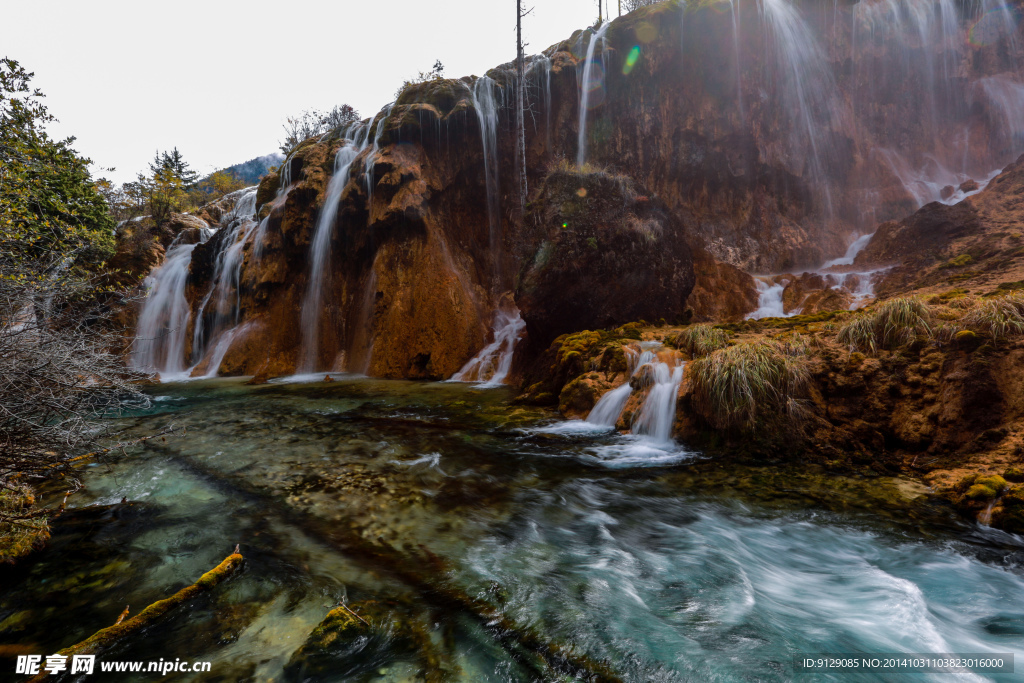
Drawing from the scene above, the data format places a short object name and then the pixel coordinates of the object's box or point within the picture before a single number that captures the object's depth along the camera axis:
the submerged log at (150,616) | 2.25
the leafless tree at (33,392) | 3.15
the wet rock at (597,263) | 10.88
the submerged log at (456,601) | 2.33
